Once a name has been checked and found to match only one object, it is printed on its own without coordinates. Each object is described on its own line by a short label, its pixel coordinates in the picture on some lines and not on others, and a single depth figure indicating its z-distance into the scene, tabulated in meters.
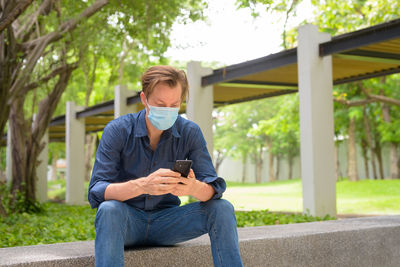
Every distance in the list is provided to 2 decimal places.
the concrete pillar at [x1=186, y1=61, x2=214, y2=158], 12.64
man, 2.72
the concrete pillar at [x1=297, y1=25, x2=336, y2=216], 9.27
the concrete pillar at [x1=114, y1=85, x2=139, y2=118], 15.45
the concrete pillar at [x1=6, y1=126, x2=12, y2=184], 19.16
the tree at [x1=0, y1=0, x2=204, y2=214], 8.96
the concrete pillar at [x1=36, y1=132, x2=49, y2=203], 20.86
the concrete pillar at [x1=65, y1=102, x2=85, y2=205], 19.62
